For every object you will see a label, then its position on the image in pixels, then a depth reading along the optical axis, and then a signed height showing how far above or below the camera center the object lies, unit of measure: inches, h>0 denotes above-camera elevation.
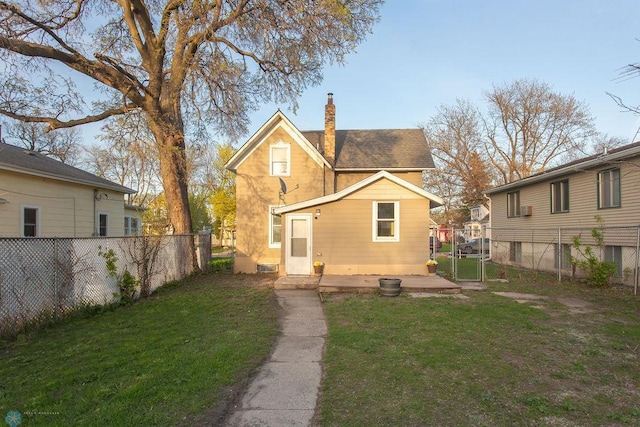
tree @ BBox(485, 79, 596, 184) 1263.5 +345.4
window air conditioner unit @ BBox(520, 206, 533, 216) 685.3 +29.0
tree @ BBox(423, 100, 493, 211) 1342.3 +230.3
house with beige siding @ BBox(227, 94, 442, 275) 495.8 +35.5
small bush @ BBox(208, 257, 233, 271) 676.1 -73.3
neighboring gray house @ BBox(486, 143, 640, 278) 458.6 +22.3
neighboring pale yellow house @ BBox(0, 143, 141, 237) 444.5 +37.1
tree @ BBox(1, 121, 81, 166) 824.9 +249.9
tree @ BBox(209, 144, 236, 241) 1401.3 +139.9
